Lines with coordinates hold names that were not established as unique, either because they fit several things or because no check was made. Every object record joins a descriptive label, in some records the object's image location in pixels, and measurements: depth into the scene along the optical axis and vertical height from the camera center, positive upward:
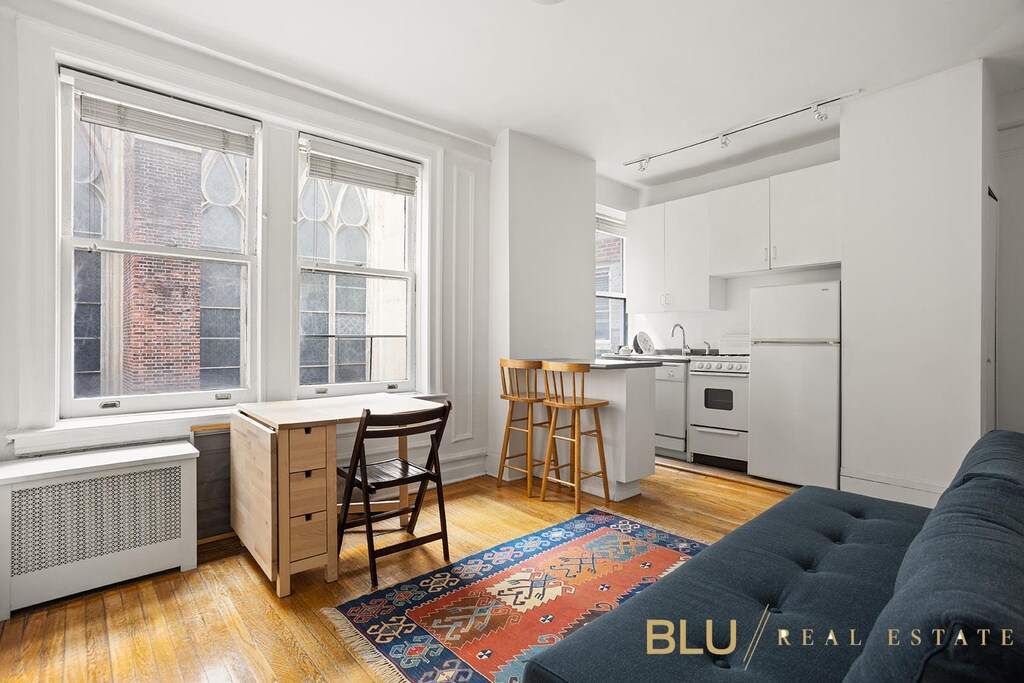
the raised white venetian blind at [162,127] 2.61 +1.17
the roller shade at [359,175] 3.39 +1.16
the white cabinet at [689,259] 4.77 +0.79
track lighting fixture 3.60 +1.69
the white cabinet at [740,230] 4.35 +0.98
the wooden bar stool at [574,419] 3.27 -0.53
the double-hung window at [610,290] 5.59 +0.56
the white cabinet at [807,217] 3.90 +0.99
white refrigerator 3.67 -0.33
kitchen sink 4.96 -0.12
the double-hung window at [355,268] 3.37 +0.50
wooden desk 2.22 -0.69
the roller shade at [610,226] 5.41 +1.24
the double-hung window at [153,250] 2.59 +0.48
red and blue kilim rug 1.80 -1.12
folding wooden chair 2.29 -0.67
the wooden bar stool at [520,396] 3.57 -0.42
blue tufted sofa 0.66 -0.62
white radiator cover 2.09 -0.81
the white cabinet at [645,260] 5.13 +0.83
